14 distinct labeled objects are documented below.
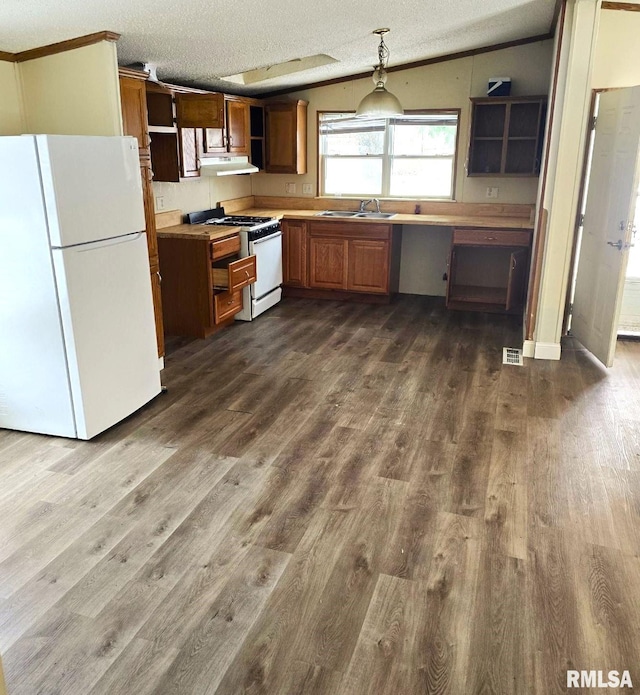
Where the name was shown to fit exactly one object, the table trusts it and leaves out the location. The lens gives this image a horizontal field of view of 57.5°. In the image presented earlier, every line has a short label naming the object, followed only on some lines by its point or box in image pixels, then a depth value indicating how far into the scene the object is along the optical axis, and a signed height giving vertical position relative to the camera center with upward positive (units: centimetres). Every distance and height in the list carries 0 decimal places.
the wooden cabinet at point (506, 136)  525 +31
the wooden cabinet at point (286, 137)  592 +34
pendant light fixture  411 +47
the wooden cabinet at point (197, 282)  466 -87
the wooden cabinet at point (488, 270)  523 -92
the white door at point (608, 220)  371 -31
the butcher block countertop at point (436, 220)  531 -44
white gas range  510 -69
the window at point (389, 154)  584 +17
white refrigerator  276 -55
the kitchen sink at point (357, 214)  587 -43
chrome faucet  611 -32
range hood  491 +4
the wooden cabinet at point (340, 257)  566 -82
